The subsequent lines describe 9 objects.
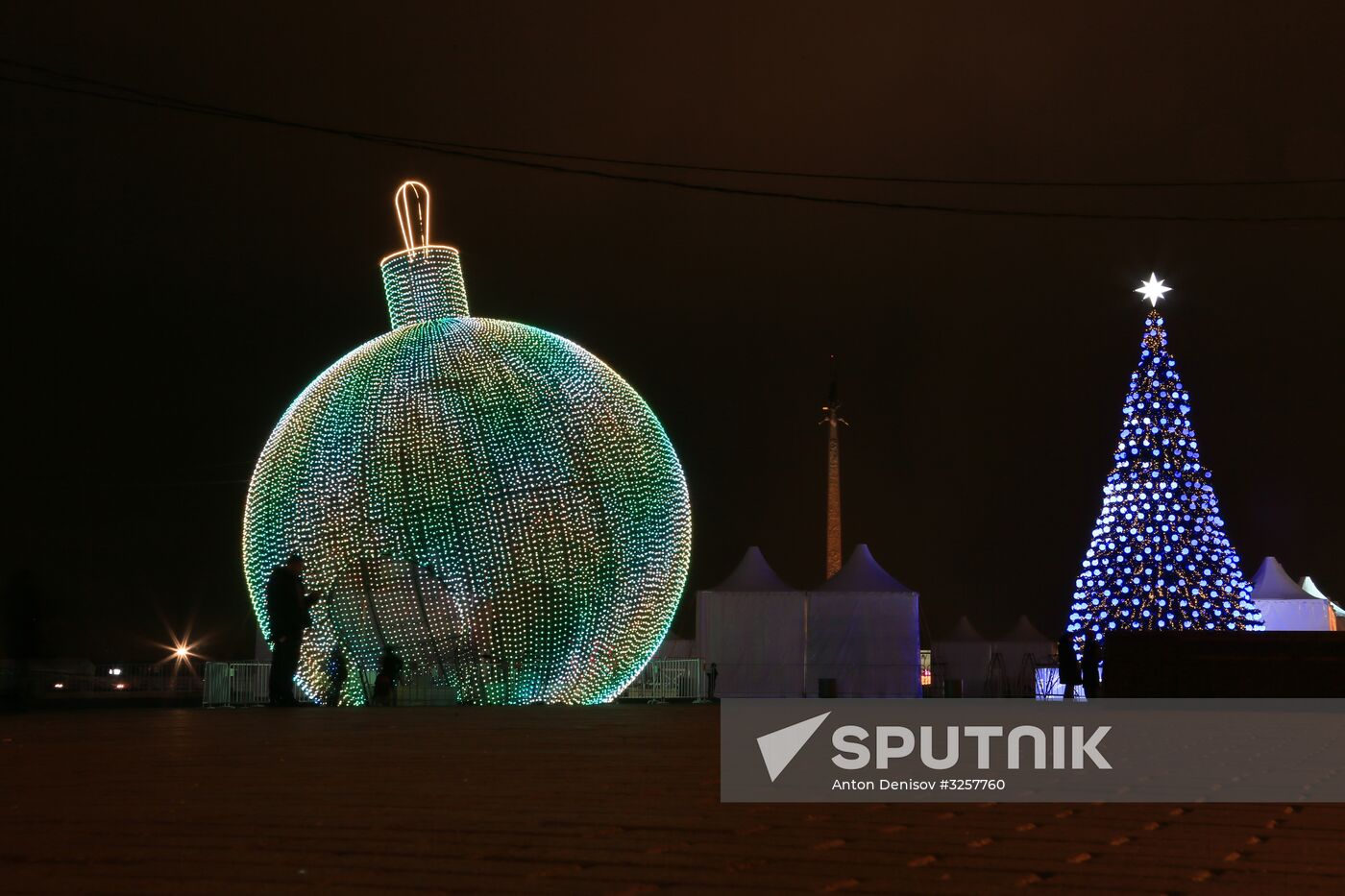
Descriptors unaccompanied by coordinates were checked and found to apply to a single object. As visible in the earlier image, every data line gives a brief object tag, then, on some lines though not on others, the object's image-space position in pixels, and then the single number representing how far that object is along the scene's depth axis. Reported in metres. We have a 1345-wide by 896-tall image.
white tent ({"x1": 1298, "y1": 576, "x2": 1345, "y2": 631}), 42.28
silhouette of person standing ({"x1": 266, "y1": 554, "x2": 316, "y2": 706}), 12.70
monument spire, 46.28
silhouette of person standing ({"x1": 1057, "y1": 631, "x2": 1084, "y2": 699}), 22.83
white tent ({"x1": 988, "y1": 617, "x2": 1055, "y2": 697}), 34.34
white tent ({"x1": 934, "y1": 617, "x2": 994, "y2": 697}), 37.12
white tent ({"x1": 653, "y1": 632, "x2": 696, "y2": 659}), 34.03
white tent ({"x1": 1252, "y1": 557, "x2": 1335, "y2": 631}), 37.44
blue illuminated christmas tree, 29.44
